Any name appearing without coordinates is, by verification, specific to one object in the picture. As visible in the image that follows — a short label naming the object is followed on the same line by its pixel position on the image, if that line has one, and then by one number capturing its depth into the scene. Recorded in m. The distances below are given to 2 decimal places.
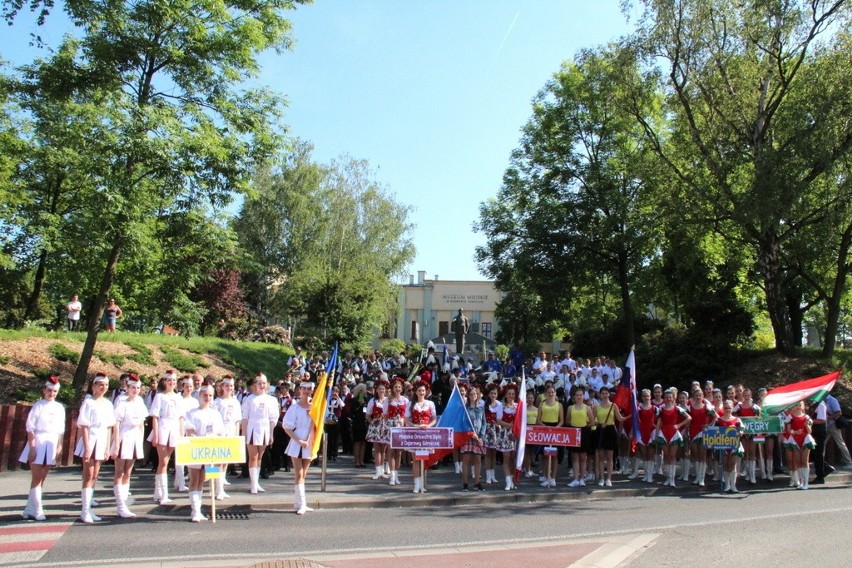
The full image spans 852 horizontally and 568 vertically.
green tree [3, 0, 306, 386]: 18.72
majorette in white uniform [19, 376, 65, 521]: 9.69
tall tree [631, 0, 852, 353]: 22.75
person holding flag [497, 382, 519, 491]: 13.55
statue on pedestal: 37.47
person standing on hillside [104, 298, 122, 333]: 27.31
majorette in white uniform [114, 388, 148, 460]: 10.30
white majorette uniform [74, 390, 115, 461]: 9.88
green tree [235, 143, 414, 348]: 51.25
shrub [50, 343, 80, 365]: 23.14
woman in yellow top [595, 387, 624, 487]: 14.04
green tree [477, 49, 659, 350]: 33.94
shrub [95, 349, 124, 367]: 24.52
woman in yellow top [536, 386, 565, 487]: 14.05
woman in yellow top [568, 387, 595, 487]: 13.97
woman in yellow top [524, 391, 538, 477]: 14.28
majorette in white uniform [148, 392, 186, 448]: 11.16
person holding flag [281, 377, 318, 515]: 10.86
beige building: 79.44
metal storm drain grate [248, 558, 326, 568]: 7.70
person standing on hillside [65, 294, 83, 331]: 26.97
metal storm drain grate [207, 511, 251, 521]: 10.40
